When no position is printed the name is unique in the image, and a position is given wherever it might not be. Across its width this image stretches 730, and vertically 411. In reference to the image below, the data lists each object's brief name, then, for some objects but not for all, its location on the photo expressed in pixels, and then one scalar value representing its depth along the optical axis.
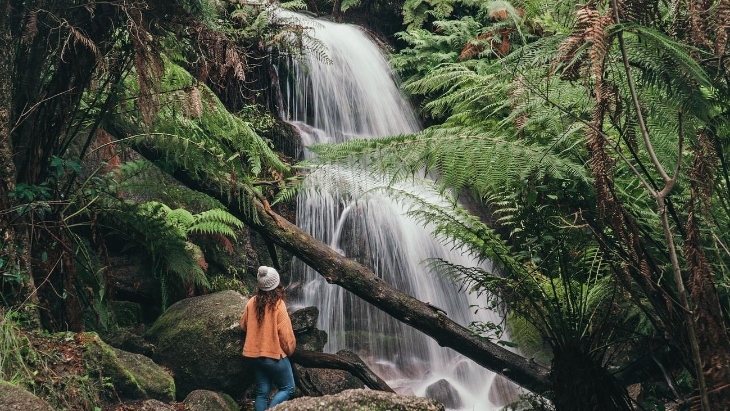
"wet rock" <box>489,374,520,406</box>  6.66
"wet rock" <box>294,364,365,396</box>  5.46
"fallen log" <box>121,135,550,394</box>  4.75
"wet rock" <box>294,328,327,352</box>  5.96
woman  4.55
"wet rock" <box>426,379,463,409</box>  6.52
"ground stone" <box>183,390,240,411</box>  4.23
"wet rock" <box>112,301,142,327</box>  5.68
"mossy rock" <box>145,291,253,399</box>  4.86
